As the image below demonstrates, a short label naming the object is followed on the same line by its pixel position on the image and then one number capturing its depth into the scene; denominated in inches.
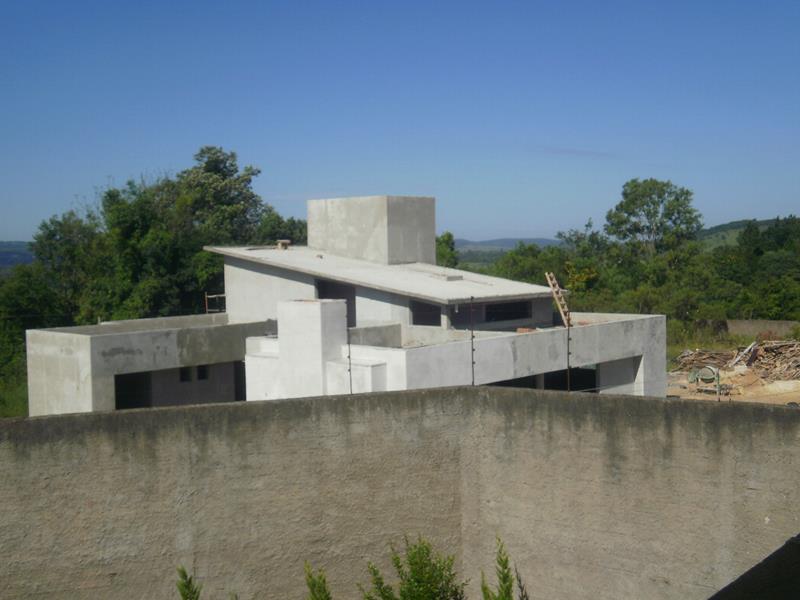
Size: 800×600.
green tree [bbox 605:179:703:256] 2751.0
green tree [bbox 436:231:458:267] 1813.5
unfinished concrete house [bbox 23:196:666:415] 687.1
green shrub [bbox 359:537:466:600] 376.8
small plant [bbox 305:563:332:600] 370.9
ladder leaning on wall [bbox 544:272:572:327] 841.9
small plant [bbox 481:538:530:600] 362.3
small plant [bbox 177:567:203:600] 361.1
